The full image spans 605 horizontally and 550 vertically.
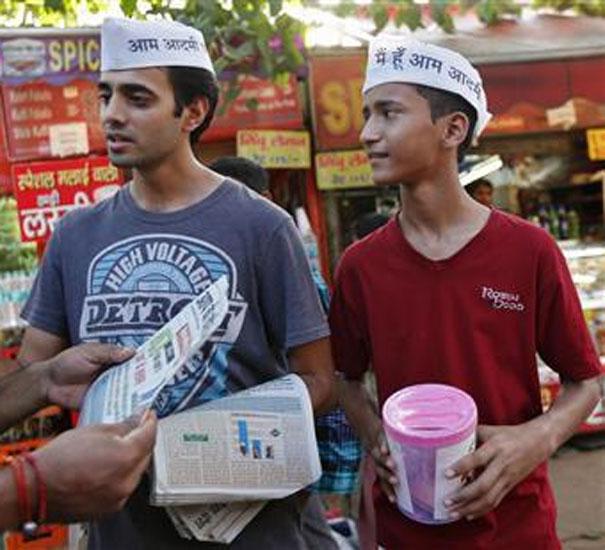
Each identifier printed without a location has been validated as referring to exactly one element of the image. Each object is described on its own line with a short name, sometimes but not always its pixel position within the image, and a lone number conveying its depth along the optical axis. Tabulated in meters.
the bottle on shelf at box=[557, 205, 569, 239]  7.44
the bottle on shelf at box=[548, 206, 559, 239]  7.40
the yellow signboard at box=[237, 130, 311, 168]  5.92
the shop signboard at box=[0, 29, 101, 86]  5.17
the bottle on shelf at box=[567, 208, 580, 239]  7.45
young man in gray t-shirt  2.00
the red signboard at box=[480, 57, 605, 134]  6.71
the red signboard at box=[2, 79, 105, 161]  5.31
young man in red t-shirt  2.05
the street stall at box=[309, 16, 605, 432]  6.27
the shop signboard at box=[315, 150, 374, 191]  6.25
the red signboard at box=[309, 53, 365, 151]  6.22
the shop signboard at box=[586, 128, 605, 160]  6.93
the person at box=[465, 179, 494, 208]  6.44
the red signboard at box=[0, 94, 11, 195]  5.29
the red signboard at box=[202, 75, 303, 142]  5.97
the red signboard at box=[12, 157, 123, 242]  5.22
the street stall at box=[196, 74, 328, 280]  5.94
